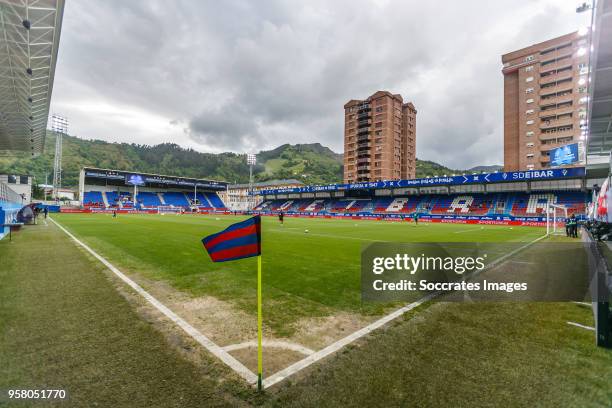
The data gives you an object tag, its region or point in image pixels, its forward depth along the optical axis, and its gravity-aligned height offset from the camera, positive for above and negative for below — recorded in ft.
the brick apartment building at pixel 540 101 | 210.38 +89.87
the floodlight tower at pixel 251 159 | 234.05 +42.07
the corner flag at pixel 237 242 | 11.95 -1.62
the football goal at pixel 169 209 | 233.76 -2.97
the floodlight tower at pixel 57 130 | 204.03 +56.16
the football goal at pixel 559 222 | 85.75 -4.76
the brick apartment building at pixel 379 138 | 306.96 +83.26
